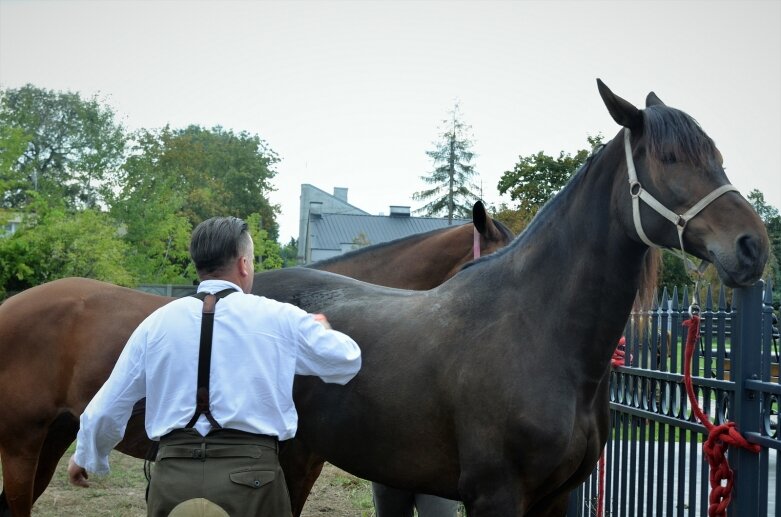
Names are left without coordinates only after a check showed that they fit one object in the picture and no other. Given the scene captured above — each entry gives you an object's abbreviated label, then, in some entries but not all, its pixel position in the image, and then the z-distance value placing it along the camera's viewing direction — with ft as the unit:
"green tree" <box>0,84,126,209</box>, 128.88
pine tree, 181.98
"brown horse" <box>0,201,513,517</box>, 14.20
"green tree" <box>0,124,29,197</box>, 75.77
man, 8.09
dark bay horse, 9.20
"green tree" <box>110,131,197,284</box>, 118.32
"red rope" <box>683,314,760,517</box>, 11.00
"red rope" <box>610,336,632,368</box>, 16.16
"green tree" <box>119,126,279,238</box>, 161.48
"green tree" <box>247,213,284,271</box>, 141.69
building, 183.83
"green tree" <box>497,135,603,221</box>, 97.45
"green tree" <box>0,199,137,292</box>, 70.69
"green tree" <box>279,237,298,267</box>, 268.62
